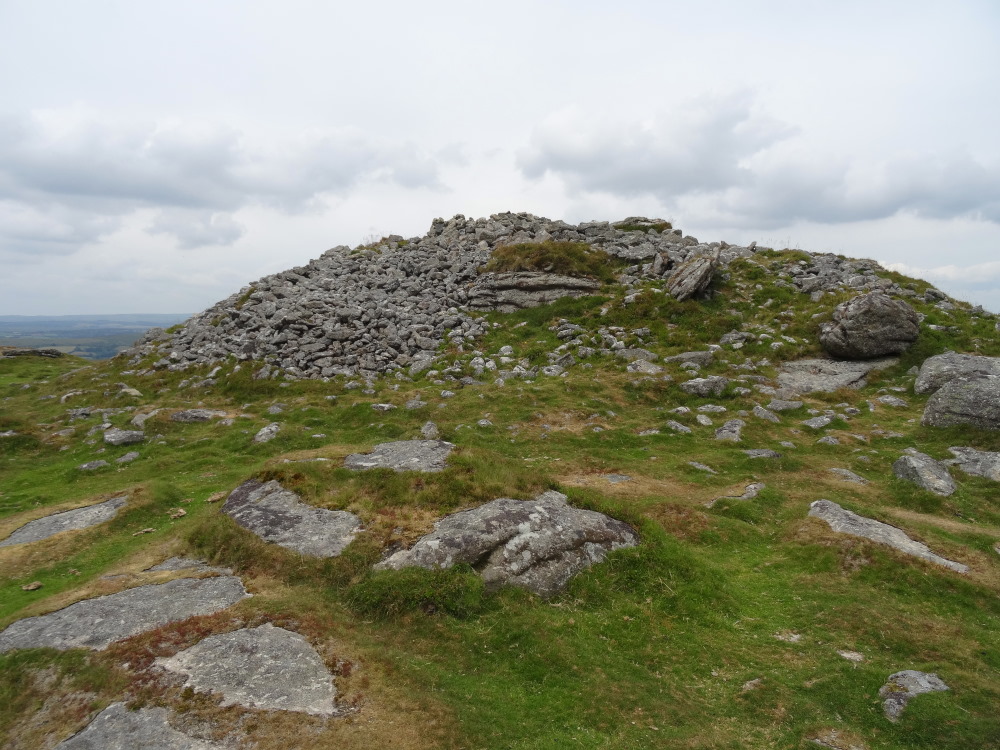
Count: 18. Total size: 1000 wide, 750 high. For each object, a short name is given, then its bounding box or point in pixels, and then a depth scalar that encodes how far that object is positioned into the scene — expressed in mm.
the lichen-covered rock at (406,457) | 19547
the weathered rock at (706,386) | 30625
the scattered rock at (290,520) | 15312
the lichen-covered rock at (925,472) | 20172
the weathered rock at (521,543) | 14008
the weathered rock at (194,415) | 30375
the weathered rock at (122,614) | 11727
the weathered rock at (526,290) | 45406
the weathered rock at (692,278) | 41406
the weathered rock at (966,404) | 23405
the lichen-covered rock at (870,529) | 15656
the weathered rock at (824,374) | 31469
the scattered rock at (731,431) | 25786
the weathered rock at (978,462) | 20953
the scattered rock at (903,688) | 10172
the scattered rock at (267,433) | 27228
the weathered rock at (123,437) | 27359
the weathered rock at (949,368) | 28656
